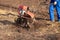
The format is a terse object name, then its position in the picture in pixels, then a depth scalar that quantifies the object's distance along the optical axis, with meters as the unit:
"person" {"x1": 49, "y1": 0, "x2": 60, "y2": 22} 13.54
